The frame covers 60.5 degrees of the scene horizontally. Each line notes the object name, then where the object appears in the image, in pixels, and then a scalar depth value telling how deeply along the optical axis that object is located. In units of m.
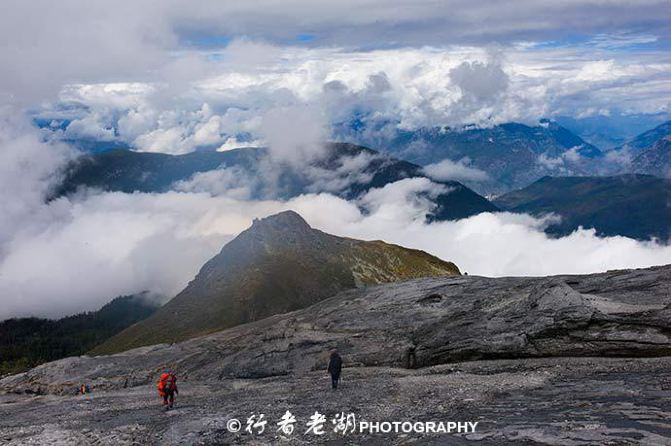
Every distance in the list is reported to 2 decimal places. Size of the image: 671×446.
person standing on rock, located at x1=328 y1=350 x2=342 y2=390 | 43.69
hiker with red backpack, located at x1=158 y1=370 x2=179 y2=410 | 43.06
